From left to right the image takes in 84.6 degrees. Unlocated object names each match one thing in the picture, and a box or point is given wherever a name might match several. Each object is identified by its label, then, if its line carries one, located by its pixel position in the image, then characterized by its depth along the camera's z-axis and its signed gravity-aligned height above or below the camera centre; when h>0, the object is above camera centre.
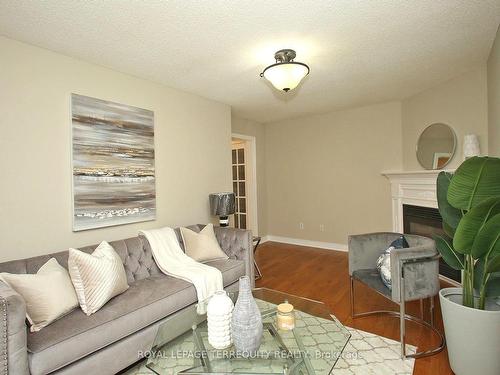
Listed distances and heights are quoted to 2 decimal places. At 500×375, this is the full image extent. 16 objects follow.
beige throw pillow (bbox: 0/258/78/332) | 1.64 -0.63
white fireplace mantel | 3.47 -0.09
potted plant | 1.57 -0.54
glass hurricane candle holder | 1.72 -0.82
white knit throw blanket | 2.39 -0.72
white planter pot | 1.64 -0.97
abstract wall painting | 2.56 +0.29
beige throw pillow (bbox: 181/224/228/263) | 2.86 -0.61
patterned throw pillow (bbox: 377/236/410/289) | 2.26 -0.67
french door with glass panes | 5.68 +0.09
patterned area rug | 1.88 -1.27
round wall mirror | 3.49 +0.49
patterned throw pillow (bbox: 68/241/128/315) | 1.87 -0.62
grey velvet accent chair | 2.05 -0.74
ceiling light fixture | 2.30 +0.98
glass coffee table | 1.42 -0.92
